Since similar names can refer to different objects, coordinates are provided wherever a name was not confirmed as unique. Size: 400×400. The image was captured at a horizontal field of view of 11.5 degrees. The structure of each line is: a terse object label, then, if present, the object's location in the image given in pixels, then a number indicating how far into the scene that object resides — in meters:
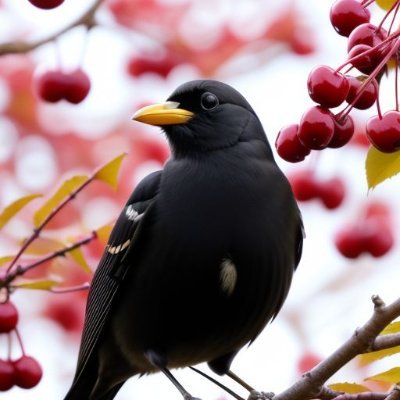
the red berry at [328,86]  4.03
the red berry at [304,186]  6.64
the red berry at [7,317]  5.75
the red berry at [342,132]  4.22
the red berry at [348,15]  4.34
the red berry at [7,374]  6.02
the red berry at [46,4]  4.49
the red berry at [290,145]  4.43
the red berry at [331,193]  6.70
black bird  5.75
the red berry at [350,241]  6.84
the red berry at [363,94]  4.15
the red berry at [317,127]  4.12
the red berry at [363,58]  4.05
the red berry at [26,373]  6.01
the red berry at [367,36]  4.17
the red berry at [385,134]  3.97
